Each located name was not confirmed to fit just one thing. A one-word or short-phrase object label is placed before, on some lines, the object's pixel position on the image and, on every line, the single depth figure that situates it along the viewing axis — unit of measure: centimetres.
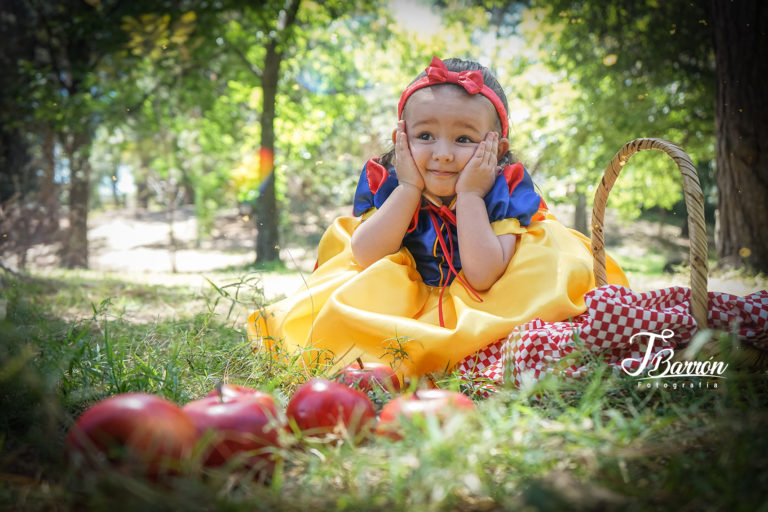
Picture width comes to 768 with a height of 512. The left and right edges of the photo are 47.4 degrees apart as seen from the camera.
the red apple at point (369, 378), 97
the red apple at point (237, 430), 79
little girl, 109
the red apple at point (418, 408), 82
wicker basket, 96
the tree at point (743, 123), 185
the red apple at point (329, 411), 86
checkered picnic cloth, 98
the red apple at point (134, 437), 69
